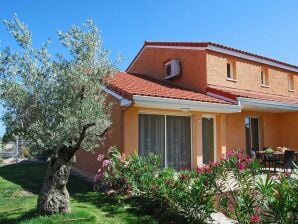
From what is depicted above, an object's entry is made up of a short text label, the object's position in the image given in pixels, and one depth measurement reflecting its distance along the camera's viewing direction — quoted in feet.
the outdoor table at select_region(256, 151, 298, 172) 59.98
